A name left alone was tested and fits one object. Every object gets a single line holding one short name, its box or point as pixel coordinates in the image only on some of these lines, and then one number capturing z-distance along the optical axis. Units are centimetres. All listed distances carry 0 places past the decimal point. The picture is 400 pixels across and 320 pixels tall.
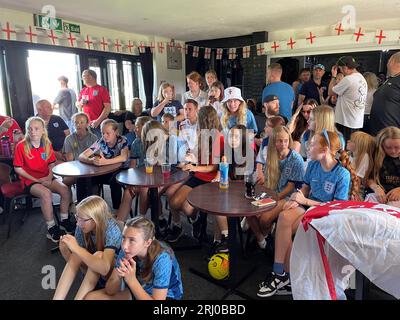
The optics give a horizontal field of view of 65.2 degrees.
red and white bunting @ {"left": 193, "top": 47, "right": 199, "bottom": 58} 805
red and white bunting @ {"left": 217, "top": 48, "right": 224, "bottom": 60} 766
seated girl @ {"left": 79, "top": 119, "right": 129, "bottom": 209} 295
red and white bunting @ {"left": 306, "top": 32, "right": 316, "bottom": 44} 603
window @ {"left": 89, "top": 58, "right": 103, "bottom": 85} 614
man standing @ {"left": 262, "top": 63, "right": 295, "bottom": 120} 369
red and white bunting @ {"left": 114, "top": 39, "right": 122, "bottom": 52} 639
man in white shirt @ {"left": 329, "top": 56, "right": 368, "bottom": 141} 337
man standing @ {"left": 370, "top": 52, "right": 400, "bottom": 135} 296
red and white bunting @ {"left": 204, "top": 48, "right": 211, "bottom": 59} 791
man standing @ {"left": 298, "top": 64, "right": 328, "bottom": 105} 466
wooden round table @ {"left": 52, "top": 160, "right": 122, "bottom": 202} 255
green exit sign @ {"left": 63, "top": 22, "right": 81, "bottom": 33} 532
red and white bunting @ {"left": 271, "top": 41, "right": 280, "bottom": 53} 643
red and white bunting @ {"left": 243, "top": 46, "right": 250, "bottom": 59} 710
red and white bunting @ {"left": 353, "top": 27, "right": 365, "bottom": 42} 558
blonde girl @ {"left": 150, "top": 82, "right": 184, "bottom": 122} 388
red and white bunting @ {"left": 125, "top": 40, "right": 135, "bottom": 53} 670
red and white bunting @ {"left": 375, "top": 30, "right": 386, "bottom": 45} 539
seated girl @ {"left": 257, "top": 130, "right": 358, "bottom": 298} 201
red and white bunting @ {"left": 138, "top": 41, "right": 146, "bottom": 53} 703
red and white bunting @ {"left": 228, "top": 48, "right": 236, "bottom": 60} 747
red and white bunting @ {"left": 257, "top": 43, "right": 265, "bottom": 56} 672
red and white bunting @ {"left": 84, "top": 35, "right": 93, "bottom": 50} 575
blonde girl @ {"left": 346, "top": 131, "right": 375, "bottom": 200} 223
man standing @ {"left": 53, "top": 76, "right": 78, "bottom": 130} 511
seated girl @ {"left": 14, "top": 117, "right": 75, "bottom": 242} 290
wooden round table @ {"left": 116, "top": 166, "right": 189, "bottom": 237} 230
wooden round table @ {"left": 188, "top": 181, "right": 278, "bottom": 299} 181
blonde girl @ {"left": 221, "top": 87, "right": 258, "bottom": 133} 325
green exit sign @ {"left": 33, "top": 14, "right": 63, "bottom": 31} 483
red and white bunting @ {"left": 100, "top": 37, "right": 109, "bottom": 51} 607
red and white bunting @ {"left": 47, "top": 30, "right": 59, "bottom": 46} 505
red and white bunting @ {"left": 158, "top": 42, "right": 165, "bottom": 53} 743
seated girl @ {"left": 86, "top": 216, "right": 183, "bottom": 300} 142
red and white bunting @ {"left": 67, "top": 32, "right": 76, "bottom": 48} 539
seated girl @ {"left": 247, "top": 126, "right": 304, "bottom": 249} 230
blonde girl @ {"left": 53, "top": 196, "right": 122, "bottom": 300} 161
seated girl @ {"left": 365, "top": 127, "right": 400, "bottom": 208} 211
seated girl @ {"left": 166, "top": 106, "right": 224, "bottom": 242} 270
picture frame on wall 786
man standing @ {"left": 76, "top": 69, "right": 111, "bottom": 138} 454
